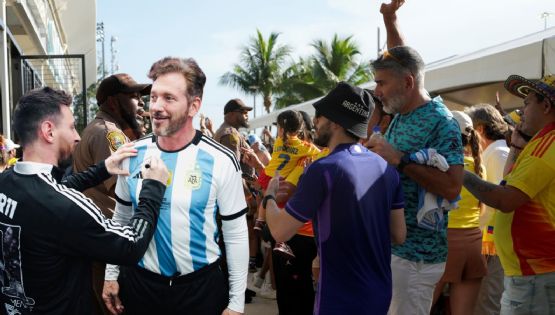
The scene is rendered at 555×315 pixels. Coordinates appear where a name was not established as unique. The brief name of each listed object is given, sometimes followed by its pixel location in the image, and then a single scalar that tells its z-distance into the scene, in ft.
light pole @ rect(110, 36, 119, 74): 202.26
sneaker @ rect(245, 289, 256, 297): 23.97
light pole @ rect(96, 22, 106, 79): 180.55
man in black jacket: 7.73
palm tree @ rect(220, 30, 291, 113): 160.15
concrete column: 26.35
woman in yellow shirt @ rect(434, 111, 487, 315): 13.88
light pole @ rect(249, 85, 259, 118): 160.35
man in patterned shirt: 10.13
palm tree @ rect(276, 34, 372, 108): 149.89
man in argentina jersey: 8.69
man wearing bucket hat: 9.02
